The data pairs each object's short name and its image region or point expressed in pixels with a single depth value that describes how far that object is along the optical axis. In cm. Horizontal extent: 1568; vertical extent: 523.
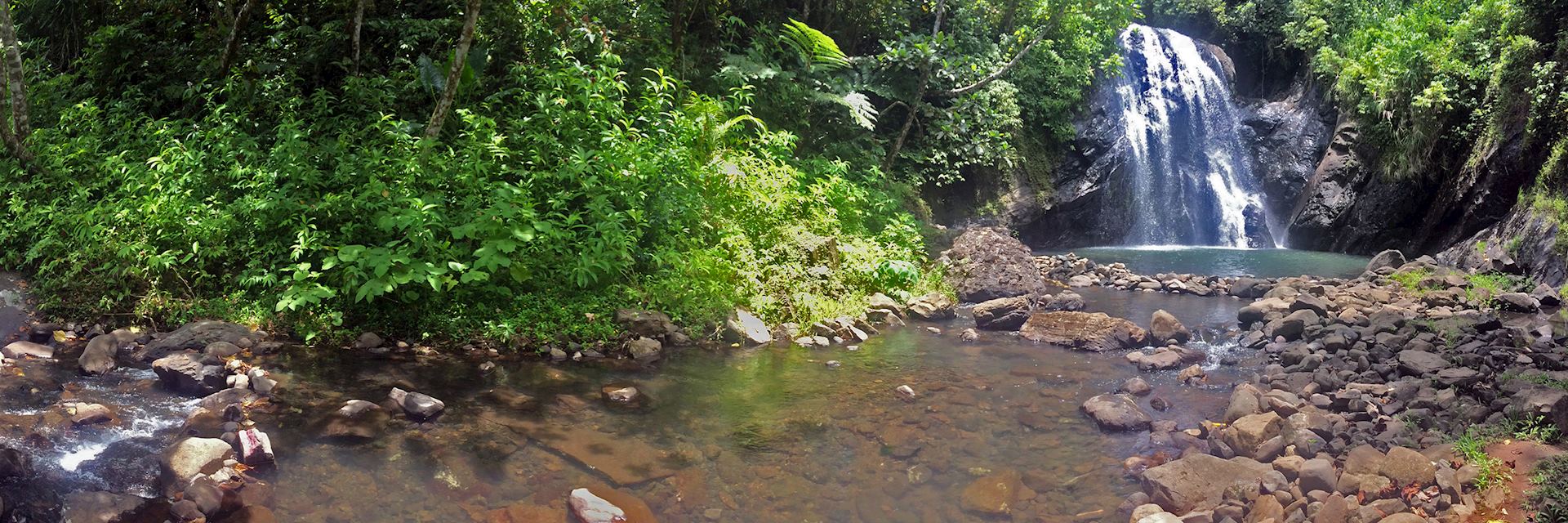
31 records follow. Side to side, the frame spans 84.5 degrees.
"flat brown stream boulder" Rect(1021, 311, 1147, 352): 839
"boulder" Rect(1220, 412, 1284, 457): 507
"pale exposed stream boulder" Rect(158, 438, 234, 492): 412
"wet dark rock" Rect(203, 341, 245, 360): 596
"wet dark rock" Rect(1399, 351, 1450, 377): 637
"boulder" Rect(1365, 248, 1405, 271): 1271
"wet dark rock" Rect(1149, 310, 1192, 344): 864
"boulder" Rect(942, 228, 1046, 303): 1098
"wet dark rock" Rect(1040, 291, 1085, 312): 1047
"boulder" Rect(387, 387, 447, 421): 534
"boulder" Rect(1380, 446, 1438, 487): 432
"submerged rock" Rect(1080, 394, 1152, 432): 581
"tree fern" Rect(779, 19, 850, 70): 1160
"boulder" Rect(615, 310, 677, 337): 758
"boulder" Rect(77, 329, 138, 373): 569
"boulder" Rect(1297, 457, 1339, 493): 436
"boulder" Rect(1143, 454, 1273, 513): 446
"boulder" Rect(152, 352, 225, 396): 543
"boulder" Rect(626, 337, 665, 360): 719
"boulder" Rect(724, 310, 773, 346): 800
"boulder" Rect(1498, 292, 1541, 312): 941
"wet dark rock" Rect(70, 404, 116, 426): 480
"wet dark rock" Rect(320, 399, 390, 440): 501
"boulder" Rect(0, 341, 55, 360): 583
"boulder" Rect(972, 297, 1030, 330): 923
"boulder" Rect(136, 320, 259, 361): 598
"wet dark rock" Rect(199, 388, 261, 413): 518
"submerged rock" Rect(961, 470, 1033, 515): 461
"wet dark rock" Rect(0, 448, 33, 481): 392
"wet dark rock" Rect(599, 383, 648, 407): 598
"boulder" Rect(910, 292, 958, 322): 977
